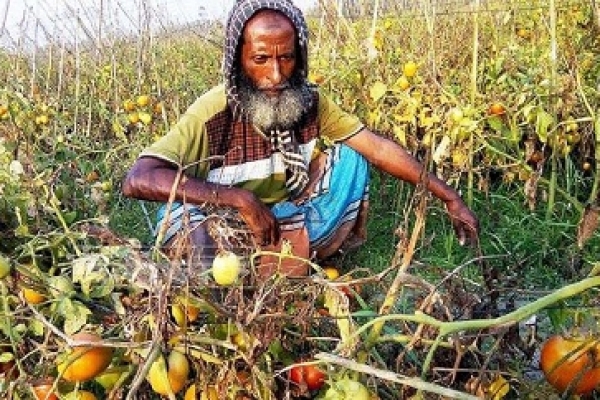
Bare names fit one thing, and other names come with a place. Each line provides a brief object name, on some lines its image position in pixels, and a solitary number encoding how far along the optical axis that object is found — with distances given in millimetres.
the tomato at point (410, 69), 2533
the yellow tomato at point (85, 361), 1009
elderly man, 1942
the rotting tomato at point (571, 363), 1021
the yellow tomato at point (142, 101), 3365
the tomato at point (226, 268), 976
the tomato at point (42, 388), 1076
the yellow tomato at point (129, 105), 3426
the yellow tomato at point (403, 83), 2572
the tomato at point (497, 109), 2336
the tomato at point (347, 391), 860
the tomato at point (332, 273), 1765
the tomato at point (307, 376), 1098
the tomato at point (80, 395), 1067
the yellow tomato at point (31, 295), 1136
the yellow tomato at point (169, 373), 989
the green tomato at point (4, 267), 1063
